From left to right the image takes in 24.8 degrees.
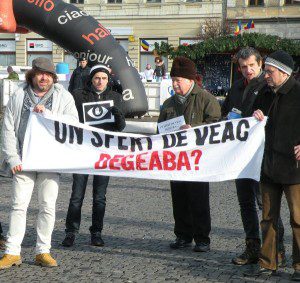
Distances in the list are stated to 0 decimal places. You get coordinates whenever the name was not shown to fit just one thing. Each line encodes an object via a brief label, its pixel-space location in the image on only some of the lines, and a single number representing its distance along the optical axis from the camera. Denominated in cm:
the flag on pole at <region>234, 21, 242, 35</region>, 3671
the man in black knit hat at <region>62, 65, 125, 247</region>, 671
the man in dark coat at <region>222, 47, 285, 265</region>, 597
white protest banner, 595
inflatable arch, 1609
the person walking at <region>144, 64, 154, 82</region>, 2617
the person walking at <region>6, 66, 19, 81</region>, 2312
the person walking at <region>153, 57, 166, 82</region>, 2446
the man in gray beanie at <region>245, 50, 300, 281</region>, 535
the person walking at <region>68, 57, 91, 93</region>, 1153
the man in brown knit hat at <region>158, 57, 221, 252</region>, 636
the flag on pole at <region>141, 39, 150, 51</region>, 4316
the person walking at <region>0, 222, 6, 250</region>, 641
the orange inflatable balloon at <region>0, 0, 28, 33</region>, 1611
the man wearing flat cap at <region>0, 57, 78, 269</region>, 576
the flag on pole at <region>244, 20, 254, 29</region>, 3834
